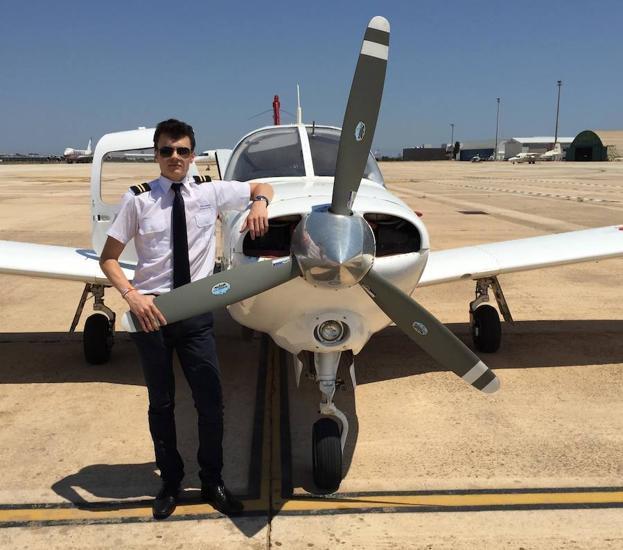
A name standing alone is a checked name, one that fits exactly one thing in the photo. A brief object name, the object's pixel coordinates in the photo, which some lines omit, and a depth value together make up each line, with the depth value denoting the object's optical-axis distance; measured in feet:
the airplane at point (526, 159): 311.47
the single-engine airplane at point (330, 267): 10.61
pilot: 11.24
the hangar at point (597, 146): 303.07
